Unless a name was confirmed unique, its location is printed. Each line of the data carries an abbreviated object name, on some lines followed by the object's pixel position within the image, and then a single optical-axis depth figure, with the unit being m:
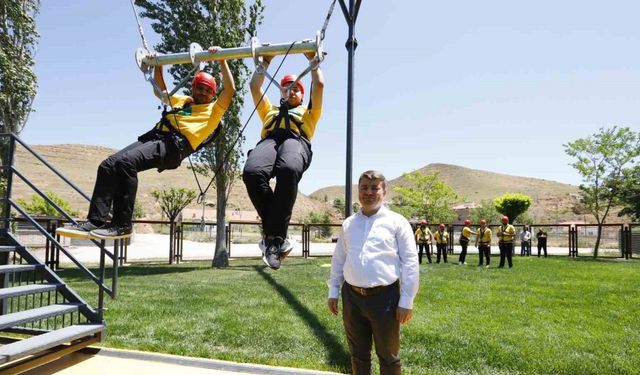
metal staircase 4.22
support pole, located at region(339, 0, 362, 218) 5.02
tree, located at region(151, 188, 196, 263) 55.62
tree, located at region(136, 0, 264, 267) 15.86
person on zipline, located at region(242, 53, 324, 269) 3.53
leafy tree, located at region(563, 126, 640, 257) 24.42
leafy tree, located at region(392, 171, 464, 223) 37.53
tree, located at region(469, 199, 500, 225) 59.72
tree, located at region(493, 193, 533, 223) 33.72
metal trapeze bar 3.84
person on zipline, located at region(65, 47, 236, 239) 3.83
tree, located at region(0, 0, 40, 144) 14.29
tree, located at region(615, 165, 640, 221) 23.73
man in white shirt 3.29
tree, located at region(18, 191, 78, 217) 35.59
